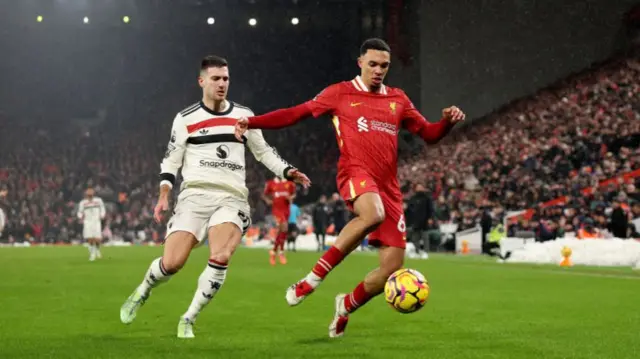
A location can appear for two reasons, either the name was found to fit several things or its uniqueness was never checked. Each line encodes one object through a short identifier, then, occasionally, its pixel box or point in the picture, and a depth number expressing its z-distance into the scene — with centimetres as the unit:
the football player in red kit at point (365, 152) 802
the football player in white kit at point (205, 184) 830
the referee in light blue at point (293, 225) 3322
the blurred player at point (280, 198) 2483
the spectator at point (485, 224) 3177
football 768
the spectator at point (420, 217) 2891
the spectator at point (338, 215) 3969
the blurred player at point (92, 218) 2684
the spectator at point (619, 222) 2597
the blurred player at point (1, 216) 2197
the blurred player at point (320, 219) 3453
